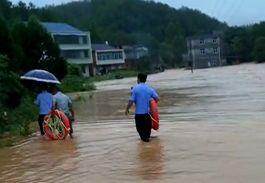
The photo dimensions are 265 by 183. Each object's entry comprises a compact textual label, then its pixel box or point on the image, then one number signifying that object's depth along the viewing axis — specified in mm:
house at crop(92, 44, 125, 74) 126188
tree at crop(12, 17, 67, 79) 35906
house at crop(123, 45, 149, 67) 145812
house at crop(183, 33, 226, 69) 149125
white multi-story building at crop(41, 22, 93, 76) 108500
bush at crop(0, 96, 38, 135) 17619
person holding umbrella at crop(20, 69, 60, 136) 14898
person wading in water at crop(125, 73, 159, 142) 13164
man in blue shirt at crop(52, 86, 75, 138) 14539
